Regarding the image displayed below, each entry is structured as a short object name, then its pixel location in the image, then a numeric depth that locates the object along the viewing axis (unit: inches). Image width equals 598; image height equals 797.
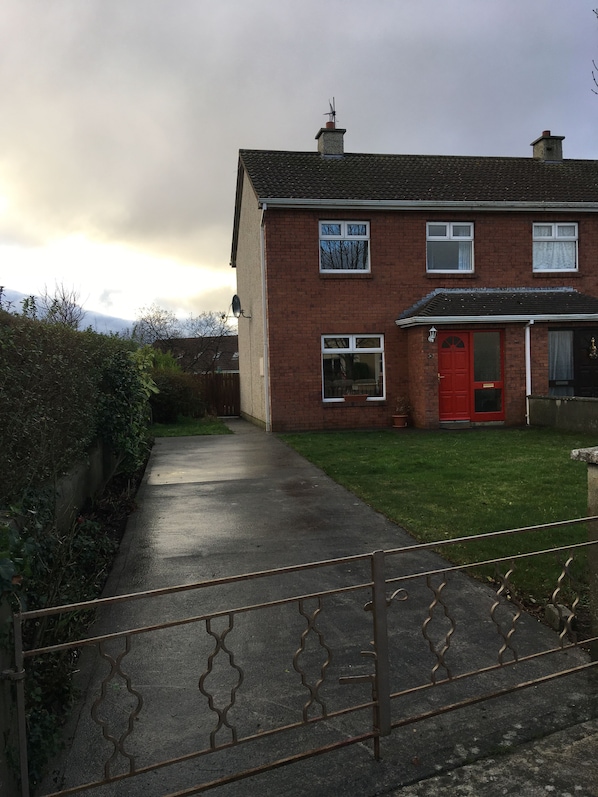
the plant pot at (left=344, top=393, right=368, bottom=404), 671.8
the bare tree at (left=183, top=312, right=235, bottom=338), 2247.8
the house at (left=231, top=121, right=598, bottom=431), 642.2
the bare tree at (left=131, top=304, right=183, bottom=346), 2192.4
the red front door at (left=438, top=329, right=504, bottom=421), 641.0
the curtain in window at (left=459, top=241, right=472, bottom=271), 698.2
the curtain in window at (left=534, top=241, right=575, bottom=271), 713.0
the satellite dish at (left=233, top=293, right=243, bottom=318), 852.0
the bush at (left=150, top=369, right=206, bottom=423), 832.3
